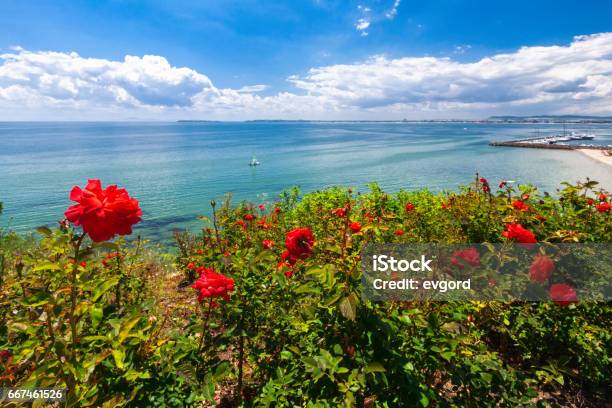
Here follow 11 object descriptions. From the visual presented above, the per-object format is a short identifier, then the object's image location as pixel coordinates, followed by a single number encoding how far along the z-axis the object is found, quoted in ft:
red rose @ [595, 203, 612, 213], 11.80
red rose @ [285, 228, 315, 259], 6.43
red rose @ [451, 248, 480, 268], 7.96
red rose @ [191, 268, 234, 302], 6.72
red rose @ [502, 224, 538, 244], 7.34
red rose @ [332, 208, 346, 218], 9.46
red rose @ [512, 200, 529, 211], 11.31
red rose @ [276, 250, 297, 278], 7.03
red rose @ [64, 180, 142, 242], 4.58
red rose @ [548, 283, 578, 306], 8.00
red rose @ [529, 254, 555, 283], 7.54
